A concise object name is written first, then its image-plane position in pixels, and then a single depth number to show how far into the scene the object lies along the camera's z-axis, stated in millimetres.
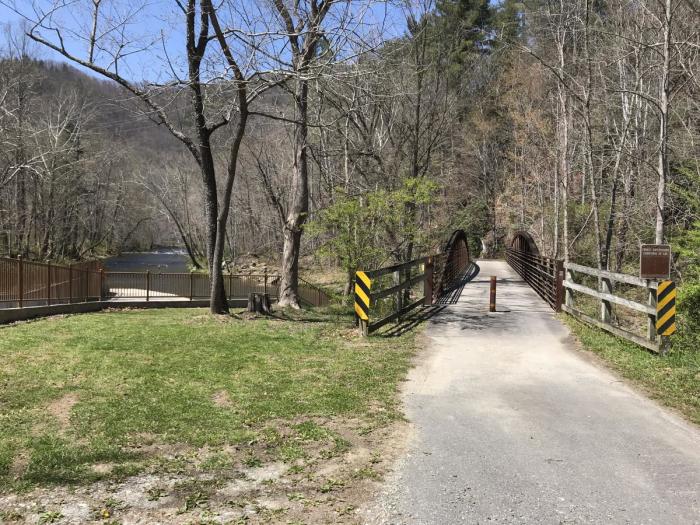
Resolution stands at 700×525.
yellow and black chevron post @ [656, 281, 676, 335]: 7984
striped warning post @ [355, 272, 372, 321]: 9586
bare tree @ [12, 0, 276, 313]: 11117
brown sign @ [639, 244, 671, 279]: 8328
